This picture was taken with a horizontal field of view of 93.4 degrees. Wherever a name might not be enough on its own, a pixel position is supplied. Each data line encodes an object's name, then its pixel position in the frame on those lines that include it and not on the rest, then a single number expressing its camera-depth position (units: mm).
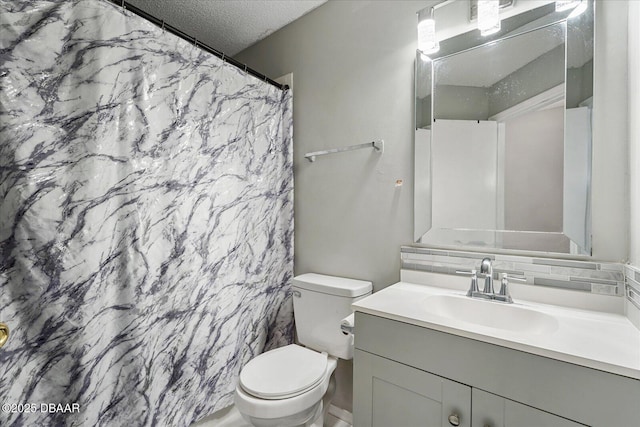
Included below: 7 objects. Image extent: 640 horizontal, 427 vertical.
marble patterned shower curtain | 1029
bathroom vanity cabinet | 760
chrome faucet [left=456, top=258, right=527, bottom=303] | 1204
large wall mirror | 1146
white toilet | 1287
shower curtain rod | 1257
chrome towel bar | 1638
